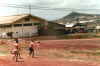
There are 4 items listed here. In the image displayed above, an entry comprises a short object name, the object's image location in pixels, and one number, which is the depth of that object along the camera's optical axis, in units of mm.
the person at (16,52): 18088
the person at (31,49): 19652
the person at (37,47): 23952
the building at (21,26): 46575
